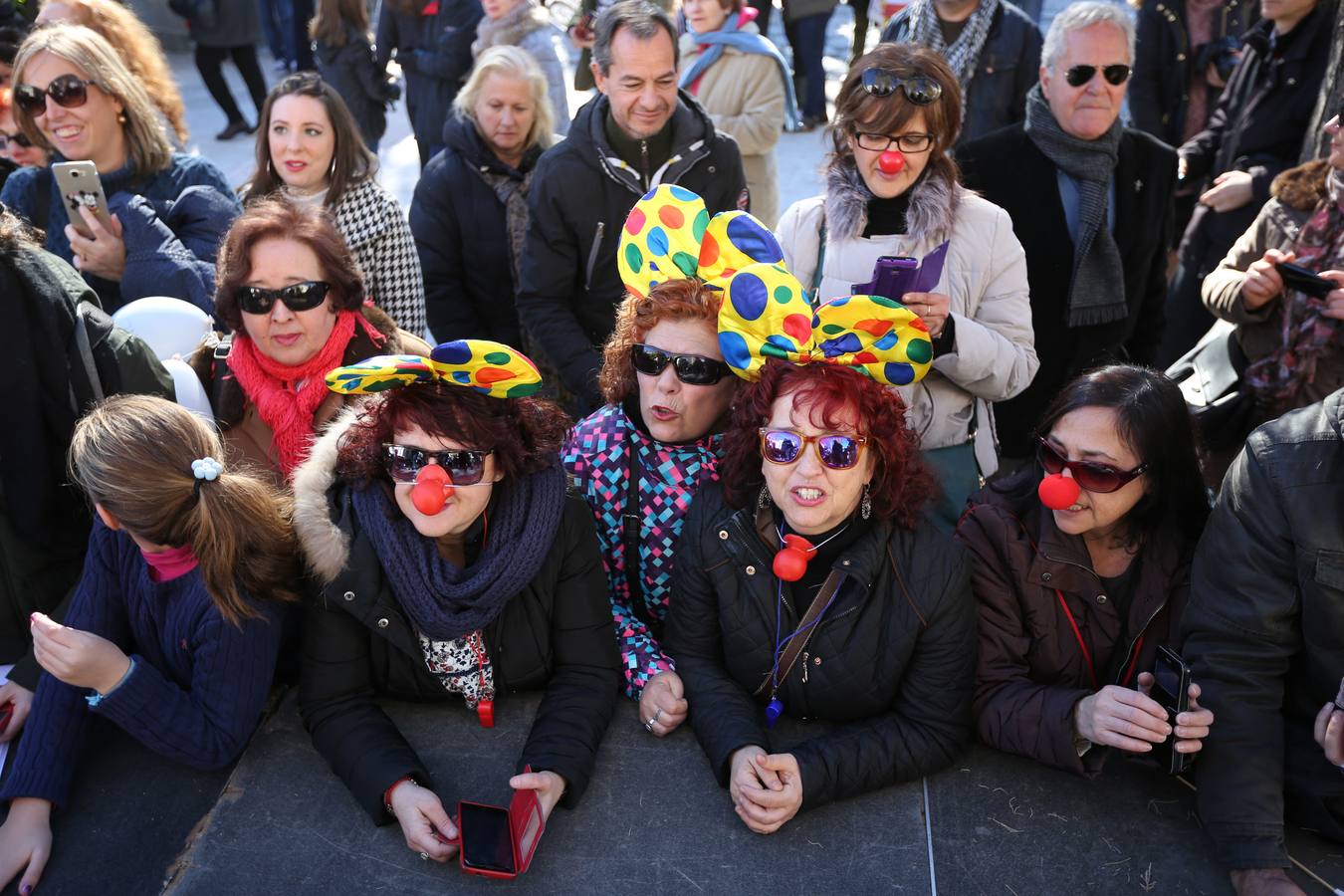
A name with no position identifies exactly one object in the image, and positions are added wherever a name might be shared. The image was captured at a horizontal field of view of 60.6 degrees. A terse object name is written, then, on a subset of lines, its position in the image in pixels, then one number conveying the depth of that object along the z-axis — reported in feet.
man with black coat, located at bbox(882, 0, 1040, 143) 15.89
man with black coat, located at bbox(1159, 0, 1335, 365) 14.79
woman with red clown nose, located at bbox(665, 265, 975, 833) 8.30
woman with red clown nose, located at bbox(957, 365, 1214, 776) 8.42
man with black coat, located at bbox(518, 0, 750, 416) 12.98
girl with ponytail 8.26
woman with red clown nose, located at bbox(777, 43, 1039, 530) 10.14
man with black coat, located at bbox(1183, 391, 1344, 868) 7.61
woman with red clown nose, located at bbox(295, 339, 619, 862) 8.43
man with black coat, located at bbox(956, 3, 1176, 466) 12.74
